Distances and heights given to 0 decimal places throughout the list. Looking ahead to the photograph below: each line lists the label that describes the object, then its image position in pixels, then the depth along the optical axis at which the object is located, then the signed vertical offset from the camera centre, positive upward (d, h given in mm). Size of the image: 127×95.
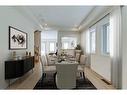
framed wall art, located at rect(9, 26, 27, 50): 2490 +335
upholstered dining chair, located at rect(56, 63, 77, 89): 1959 -636
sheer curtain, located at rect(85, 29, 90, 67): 4511 +146
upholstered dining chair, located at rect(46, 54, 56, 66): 3186 -517
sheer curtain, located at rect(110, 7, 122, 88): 2116 +59
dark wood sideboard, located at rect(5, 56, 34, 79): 2267 -592
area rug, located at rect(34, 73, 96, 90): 2349 -1139
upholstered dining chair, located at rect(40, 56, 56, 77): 2571 -683
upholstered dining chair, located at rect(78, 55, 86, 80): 2676 -614
